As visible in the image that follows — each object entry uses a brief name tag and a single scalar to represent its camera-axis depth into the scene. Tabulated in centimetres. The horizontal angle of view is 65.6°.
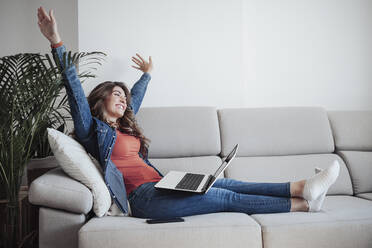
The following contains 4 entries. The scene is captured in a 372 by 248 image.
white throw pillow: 128
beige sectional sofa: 118
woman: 132
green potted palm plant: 144
